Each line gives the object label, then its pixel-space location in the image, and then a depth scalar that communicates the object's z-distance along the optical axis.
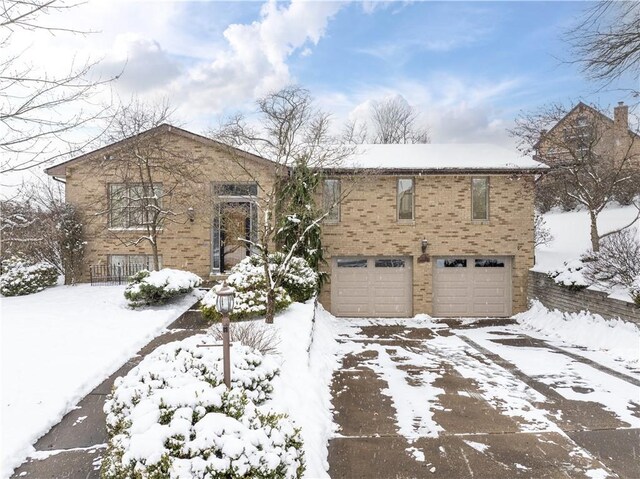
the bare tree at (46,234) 14.43
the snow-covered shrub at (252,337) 6.86
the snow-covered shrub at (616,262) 10.82
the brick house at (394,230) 15.14
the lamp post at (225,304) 4.66
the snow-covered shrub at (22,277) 12.92
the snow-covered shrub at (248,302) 9.87
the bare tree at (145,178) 14.59
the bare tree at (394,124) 32.84
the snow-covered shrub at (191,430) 3.21
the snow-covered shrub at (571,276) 12.48
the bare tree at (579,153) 14.80
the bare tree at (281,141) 10.57
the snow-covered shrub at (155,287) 11.05
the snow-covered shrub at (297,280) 11.72
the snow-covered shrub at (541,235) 19.92
